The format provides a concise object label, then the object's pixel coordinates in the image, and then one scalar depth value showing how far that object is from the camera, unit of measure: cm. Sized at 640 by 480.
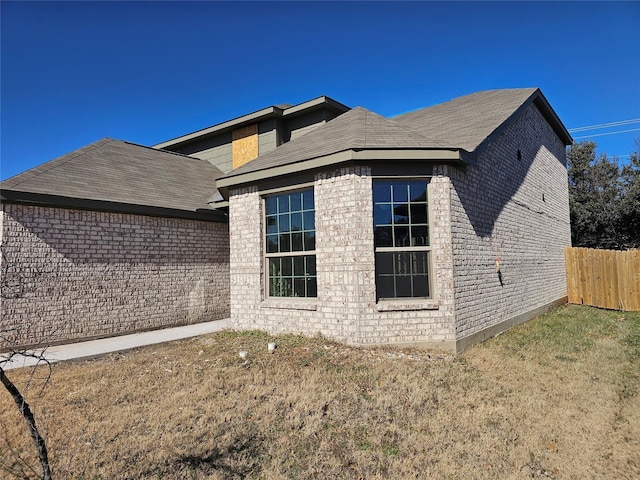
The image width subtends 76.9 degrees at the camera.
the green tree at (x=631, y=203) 2128
